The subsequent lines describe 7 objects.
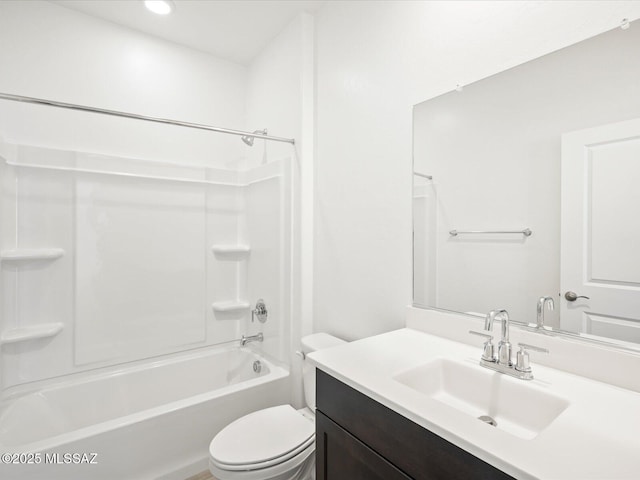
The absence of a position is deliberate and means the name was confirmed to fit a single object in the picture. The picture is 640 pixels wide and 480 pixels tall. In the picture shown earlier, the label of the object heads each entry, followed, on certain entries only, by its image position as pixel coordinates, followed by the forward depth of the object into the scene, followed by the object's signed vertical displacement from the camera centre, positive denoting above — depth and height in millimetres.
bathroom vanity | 613 -407
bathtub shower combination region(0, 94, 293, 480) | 1620 -407
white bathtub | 1380 -943
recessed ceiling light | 1941 +1430
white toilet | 1289 -886
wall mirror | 919 +166
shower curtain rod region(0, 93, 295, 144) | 1433 +653
